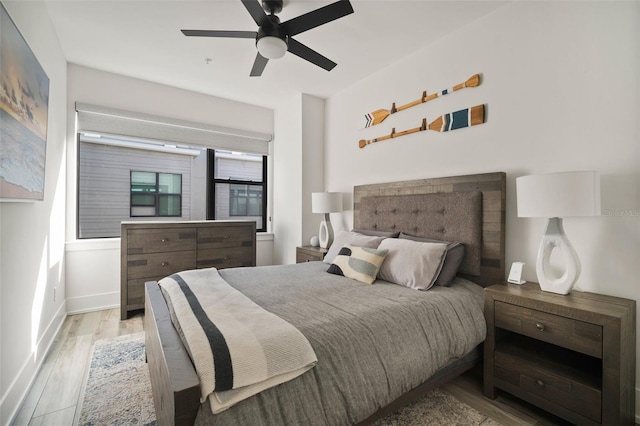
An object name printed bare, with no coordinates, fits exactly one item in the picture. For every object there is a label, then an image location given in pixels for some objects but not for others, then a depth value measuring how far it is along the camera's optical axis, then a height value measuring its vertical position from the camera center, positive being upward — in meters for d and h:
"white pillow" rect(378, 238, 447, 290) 2.07 -0.36
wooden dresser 3.10 -0.44
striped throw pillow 2.23 -0.39
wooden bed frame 0.93 -0.53
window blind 3.34 +1.02
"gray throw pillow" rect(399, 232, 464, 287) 2.14 -0.36
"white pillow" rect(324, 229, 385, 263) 2.62 -0.26
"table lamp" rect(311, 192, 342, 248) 3.54 +0.08
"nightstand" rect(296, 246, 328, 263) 3.37 -0.48
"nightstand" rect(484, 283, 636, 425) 1.42 -0.79
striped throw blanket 0.98 -0.50
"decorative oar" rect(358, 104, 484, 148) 2.38 +0.80
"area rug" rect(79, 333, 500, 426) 1.63 -1.13
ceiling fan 1.86 +1.25
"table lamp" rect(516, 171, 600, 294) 1.58 +0.05
